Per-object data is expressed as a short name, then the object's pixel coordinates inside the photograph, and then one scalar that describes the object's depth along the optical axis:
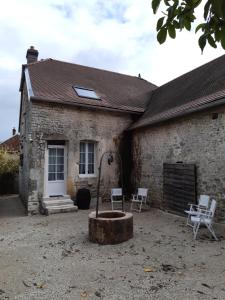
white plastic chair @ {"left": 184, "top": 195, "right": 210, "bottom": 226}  7.08
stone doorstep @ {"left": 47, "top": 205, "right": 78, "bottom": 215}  9.16
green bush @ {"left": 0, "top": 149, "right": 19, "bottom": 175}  15.02
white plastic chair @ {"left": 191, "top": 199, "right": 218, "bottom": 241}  6.04
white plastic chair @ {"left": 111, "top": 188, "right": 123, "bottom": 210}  10.11
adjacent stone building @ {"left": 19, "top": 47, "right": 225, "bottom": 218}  7.90
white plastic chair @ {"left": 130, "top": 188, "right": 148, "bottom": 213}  9.80
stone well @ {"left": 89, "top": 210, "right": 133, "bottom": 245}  5.71
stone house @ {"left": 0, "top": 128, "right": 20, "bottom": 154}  22.94
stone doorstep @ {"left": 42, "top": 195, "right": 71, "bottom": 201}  9.61
